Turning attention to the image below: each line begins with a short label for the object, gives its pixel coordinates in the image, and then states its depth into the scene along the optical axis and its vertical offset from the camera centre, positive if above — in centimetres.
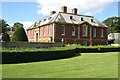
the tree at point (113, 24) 4573 +781
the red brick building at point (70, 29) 2295 +263
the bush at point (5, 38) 1292 +29
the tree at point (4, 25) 3761 +569
